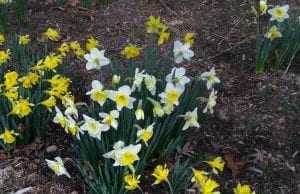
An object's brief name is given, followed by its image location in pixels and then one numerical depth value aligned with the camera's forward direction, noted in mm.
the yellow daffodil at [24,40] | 3072
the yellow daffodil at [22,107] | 2452
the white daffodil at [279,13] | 2932
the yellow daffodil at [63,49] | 3001
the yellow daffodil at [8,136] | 2469
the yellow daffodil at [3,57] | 2768
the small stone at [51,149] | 2740
